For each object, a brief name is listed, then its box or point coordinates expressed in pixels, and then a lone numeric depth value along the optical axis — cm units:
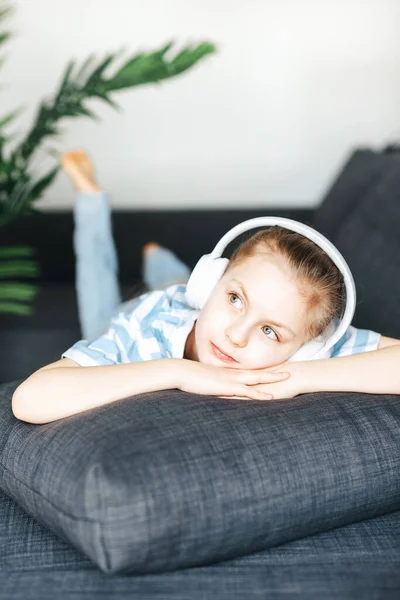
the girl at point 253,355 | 107
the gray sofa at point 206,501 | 86
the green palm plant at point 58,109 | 169
